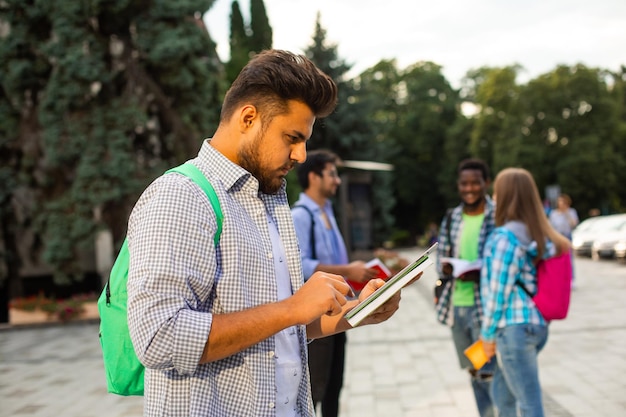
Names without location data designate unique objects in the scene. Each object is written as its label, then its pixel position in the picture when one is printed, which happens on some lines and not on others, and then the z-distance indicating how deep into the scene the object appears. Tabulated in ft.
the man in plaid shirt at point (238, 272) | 4.99
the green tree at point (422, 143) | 159.84
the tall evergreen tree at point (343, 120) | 91.71
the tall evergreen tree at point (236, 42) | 95.81
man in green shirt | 15.42
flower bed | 45.19
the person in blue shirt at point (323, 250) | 14.10
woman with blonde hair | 12.37
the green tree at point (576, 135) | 131.64
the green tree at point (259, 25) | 126.11
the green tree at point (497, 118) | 141.94
